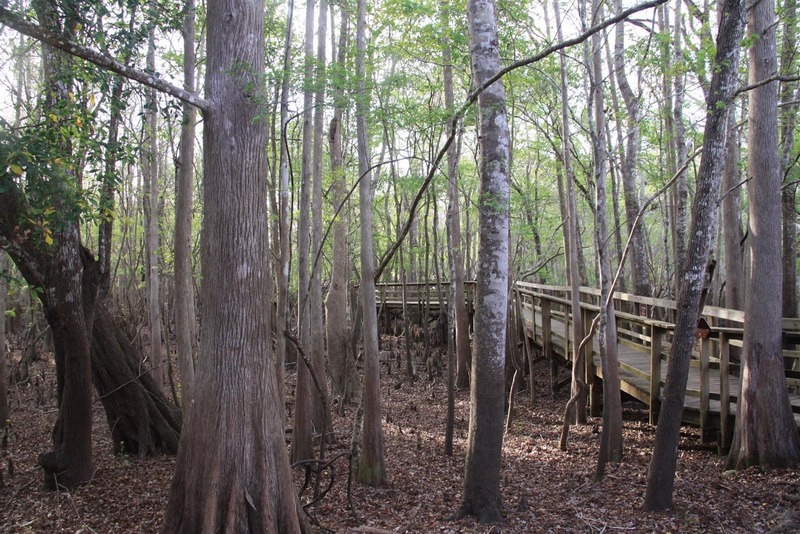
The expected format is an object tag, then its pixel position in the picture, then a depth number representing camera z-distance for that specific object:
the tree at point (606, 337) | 6.70
